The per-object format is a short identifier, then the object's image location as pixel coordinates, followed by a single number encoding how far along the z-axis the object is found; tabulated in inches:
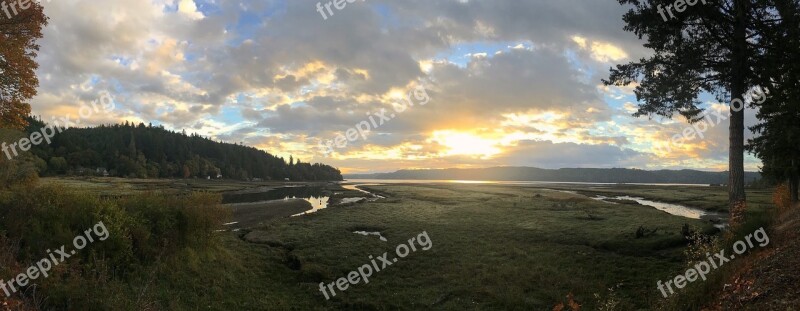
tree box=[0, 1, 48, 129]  906.1
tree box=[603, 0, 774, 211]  850.1
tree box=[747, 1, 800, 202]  817.5
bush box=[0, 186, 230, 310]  513.0
